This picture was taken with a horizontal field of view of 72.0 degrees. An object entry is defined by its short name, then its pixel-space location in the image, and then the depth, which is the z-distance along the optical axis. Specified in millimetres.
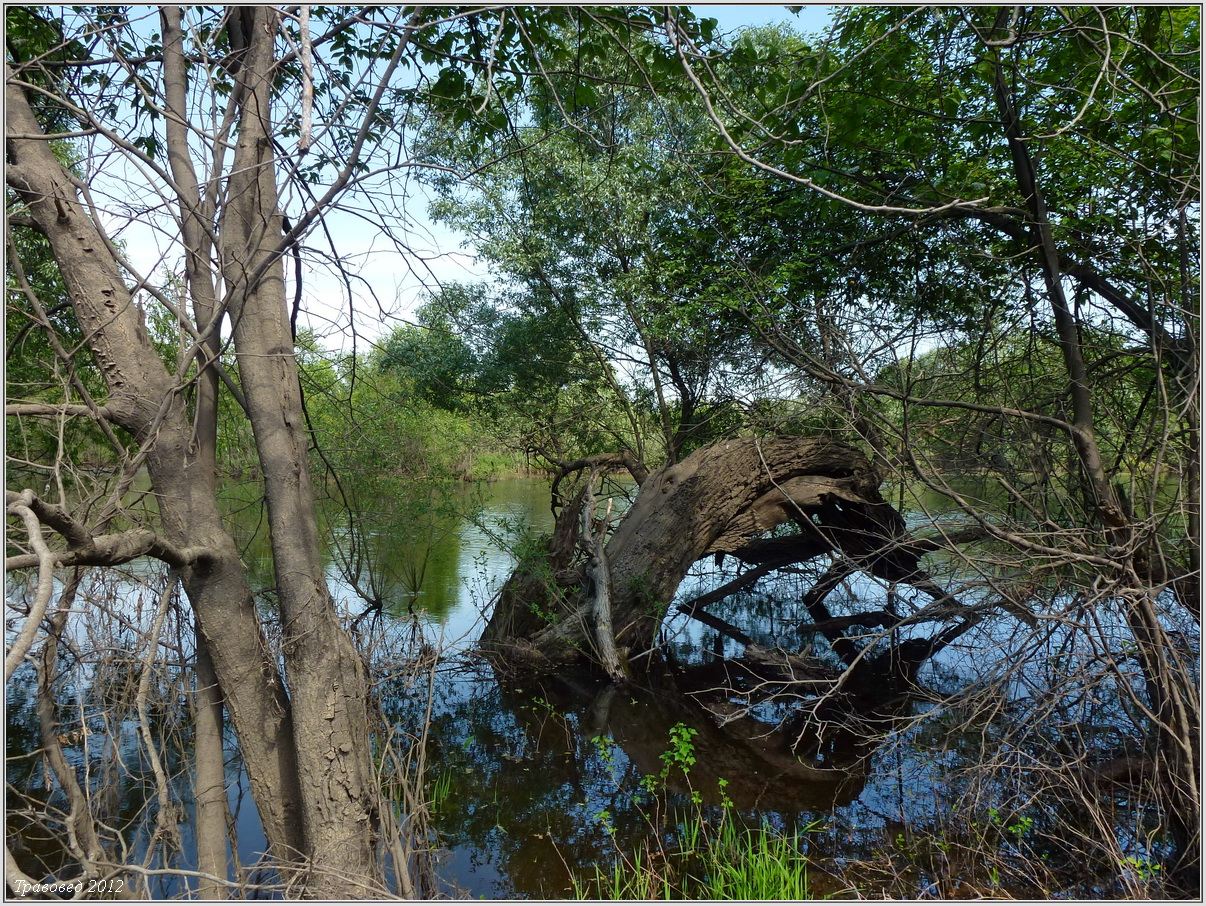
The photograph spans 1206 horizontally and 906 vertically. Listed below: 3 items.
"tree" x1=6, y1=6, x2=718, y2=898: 3381
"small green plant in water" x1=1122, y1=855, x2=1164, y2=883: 3996
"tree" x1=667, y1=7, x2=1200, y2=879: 4016
